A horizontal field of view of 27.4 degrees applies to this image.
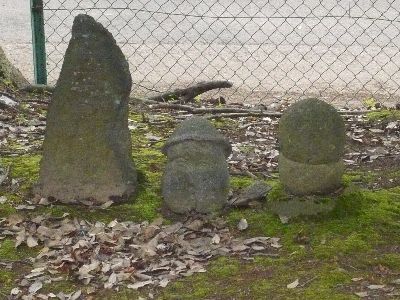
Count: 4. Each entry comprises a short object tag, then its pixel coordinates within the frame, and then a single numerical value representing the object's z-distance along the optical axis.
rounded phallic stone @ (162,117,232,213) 4.51
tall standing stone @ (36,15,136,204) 4.70
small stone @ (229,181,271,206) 4.64
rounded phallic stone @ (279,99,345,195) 4.45
